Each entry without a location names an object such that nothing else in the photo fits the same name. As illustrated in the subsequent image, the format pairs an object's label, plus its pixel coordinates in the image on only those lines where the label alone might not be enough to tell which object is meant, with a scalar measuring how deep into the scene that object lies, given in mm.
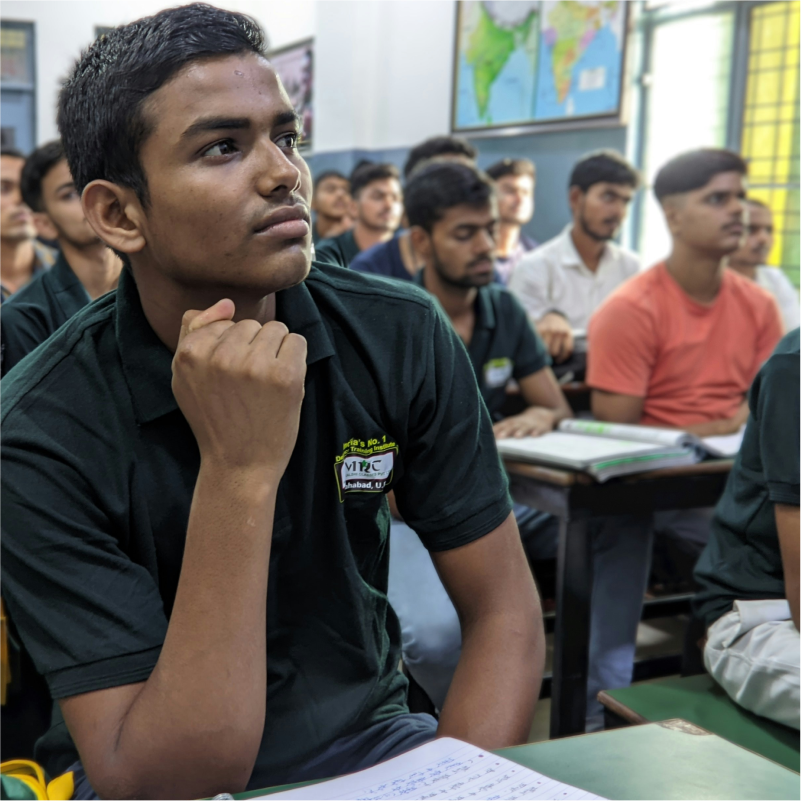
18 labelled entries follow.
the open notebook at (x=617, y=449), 1743
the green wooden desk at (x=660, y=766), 694
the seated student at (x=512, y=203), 5023
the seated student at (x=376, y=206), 4801
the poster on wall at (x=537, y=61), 4758
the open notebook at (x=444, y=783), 670
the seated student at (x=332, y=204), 5457
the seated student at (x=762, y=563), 1144
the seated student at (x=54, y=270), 1694
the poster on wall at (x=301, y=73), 7469
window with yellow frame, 4141
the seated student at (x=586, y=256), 4066
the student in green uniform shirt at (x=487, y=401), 1688
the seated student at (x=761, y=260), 3543
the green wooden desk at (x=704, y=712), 1128
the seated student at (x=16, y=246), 3295
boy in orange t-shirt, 2576
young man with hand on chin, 804
